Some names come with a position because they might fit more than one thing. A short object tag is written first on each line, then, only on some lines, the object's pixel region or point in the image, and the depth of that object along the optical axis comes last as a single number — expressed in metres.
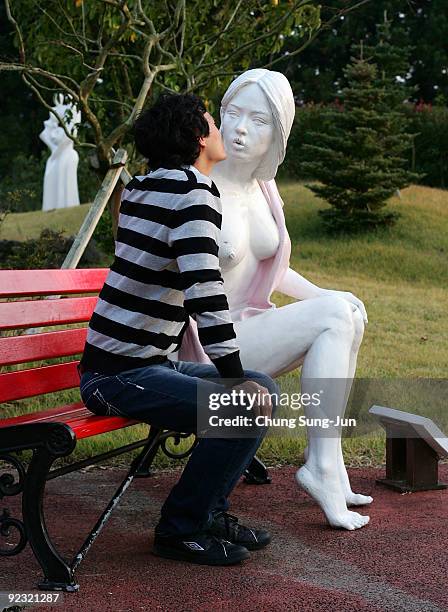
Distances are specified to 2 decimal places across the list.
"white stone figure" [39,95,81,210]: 21.30
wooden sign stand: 3.84
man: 2.74
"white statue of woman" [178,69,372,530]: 3.35
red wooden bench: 2.66
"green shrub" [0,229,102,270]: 8.82
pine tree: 14.81
